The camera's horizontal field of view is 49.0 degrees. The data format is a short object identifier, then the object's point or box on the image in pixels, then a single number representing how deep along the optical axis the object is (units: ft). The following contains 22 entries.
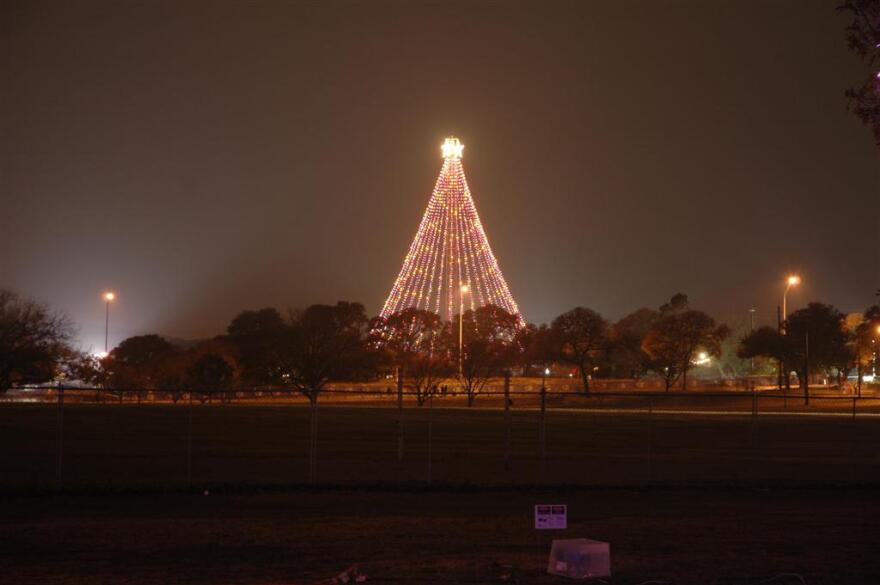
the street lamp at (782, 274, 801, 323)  218.79
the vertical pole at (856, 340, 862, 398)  286.42
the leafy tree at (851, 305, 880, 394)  301.61
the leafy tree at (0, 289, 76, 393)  158.81
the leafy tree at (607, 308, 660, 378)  342.66
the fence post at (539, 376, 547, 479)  73.62
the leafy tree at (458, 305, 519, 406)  265.95
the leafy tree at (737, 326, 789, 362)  321.11
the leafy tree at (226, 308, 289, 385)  267.80
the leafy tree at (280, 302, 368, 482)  236.22
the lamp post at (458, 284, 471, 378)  261.98
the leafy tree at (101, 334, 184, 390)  315.17
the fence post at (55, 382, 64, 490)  65.00
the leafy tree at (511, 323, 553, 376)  318.86
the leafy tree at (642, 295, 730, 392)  318.04
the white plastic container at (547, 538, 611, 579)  38.50
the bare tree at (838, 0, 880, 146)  41.32
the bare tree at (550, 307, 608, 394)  320.50
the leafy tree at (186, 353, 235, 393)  287.48
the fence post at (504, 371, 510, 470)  77.61
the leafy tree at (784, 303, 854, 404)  321.93
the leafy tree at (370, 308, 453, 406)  292.61
